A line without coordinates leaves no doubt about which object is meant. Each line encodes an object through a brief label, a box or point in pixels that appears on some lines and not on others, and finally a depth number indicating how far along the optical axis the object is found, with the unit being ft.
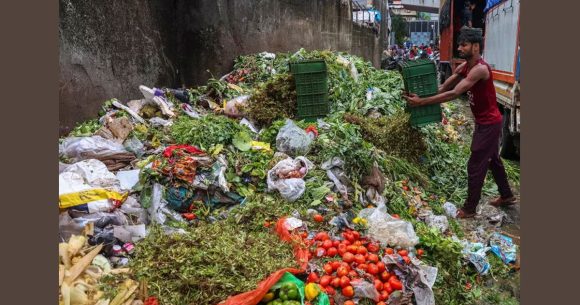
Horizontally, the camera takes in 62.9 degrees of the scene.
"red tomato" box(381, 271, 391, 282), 11.76
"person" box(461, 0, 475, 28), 46.93
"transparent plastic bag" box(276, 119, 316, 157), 17.42
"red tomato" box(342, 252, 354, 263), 11.98
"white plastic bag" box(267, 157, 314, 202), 15.11
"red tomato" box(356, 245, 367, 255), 12.25
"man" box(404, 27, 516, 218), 16.48
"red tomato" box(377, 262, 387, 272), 11.83
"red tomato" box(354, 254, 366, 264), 11.92
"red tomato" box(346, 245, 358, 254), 12.28
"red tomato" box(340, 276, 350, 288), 11.05
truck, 24.47
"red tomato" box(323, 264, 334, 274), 11.55
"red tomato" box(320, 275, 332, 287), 11.06
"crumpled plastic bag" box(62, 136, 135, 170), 15.87
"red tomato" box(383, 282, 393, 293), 11.43
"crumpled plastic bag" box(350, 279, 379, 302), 10.98
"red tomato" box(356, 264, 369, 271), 11.77
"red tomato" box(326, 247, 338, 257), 12.19
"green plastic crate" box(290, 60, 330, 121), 21.98
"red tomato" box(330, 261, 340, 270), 11.69
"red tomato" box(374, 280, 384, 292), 11.37
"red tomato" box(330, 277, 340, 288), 11.09
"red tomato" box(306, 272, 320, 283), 11.13
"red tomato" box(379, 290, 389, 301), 11.23
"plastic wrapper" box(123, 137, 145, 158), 17.51
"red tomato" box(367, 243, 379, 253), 12.63
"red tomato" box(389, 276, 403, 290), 11.56
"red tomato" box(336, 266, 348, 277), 11.38
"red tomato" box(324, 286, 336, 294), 10.98
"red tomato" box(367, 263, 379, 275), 11.69
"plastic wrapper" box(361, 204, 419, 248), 12.95
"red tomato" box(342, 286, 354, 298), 10.89
